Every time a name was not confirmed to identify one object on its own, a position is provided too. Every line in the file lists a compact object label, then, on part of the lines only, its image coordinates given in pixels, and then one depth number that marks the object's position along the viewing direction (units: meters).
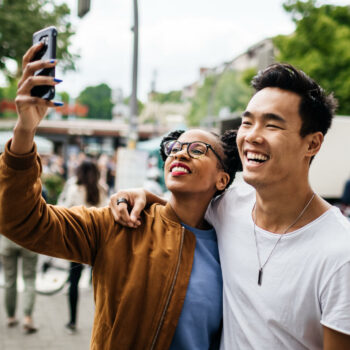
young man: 1.62
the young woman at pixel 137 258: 1.66
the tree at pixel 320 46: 17.33
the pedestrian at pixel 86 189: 5.61
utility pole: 7.84
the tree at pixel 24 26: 12.54
